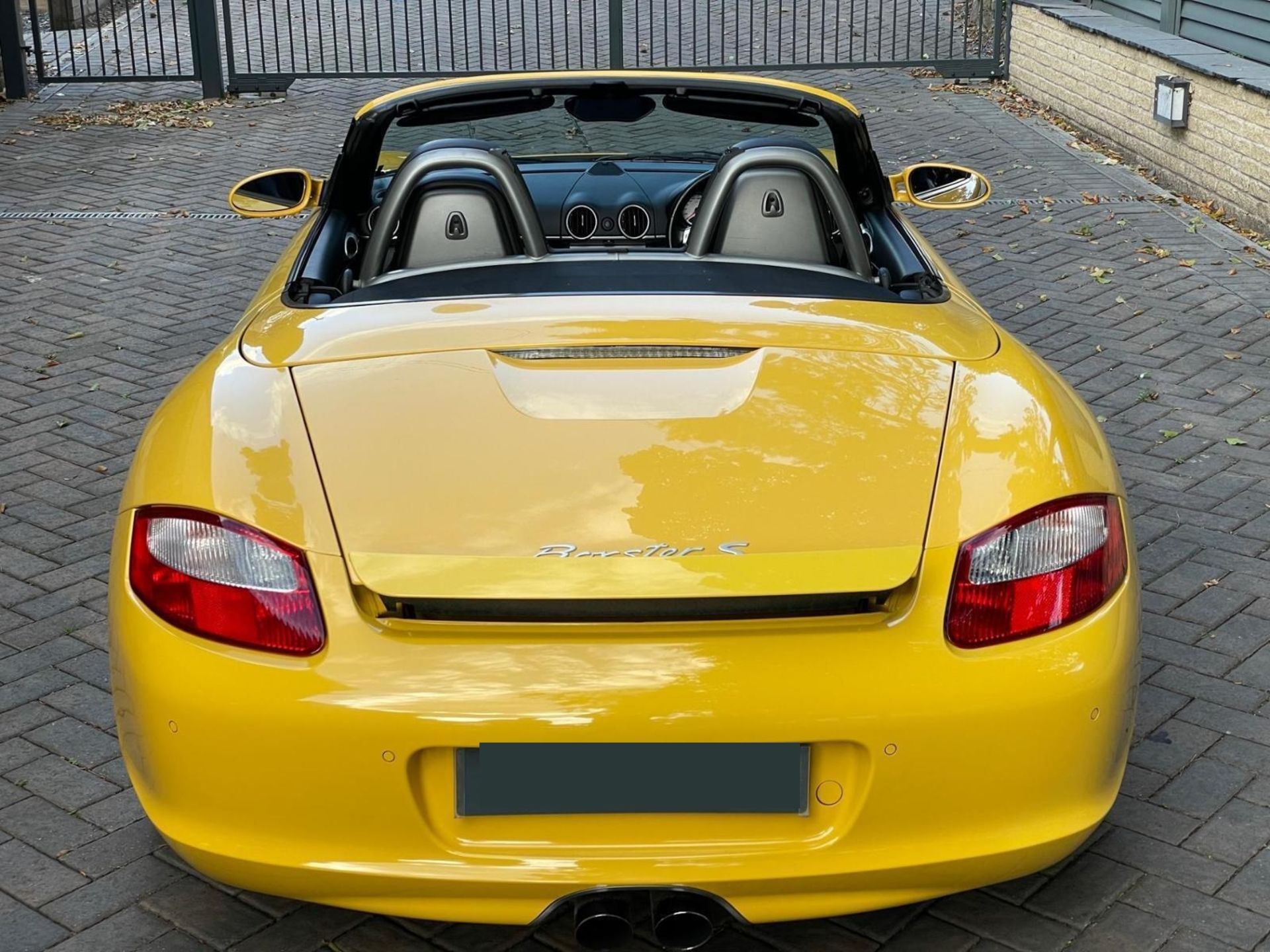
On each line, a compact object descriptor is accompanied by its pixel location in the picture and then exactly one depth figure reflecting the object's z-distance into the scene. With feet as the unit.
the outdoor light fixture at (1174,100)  31.96
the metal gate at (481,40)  44.80
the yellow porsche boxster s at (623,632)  7.63
